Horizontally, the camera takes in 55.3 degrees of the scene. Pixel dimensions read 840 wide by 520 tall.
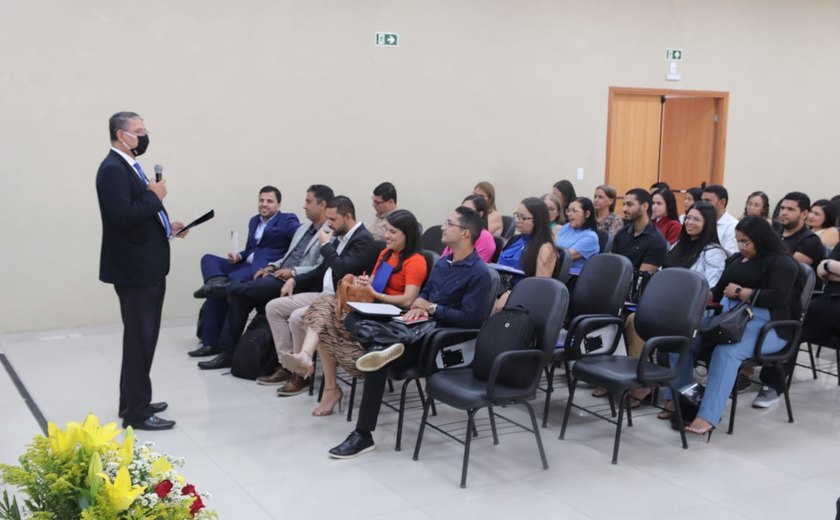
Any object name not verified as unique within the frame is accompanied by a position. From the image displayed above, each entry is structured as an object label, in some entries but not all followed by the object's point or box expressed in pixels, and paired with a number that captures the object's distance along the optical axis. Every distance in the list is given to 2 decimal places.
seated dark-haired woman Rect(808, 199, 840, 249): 6.01
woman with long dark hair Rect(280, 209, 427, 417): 4.28
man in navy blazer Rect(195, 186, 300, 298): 5.77
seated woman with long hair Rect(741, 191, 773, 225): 6.83
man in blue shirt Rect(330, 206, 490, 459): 3.85
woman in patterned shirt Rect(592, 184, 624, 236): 6.66
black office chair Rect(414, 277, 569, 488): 3.49
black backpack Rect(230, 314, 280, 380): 5.13
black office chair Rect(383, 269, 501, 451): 3.87
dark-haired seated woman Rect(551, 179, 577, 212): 7.25
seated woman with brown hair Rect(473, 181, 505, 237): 6.85
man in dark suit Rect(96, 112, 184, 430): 3.94
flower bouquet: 1.41
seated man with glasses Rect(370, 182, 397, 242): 6.17
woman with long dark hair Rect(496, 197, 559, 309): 4.69
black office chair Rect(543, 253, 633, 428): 4.27
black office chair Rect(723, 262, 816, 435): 4.18
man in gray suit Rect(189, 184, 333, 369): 5.40
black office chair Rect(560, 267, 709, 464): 3.83
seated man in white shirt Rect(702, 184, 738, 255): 6.25
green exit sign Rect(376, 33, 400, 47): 7.36
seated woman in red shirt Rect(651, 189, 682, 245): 6.22
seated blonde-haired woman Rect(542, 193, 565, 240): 6.47
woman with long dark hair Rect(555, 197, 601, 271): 5.44
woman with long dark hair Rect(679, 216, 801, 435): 4.16
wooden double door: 8.79
